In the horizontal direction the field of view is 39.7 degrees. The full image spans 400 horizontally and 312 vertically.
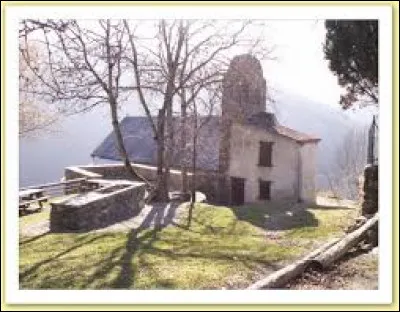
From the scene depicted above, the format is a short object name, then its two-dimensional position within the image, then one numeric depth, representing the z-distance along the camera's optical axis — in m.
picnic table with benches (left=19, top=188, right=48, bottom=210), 9.38
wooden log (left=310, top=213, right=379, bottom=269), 5.95
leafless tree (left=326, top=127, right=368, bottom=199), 20.63
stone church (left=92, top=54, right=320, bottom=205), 17.03
